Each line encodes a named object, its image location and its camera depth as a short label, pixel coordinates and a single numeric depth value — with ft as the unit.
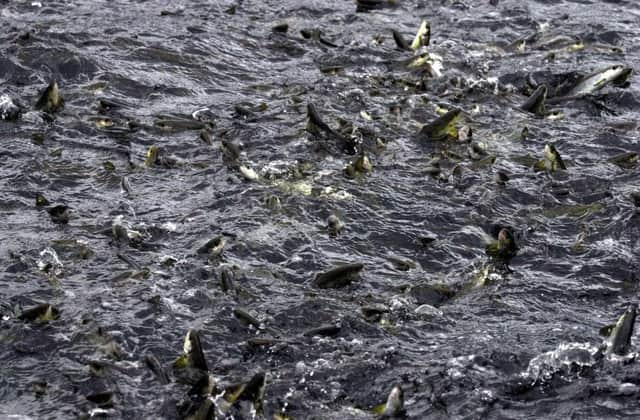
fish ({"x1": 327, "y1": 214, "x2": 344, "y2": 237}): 65.57
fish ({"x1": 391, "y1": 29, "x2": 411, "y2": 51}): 92.84
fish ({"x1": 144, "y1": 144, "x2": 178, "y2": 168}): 72.69
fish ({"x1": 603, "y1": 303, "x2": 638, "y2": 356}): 53.93
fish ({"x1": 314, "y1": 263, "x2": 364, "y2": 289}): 59.72
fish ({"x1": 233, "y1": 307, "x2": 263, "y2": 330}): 55.62
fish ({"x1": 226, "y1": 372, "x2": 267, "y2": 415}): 49.78
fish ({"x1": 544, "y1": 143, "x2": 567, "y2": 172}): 73.05
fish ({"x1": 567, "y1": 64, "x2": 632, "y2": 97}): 84.69
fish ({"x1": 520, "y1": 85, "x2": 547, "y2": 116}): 81.76
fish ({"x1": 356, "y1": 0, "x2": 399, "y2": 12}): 102.63
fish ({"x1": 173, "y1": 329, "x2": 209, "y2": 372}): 51.75
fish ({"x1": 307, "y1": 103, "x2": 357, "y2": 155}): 74.90
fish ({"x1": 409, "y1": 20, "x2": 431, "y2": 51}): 93.04
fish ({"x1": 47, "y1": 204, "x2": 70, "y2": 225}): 65.21
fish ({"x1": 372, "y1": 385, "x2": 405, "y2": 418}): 49.56
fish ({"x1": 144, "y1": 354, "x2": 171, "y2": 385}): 51.08
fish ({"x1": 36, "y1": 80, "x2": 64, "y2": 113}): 78.64
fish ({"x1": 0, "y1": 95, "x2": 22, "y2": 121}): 76.95
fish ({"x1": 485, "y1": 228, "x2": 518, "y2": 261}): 63.62
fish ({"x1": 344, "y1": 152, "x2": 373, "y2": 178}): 71.92
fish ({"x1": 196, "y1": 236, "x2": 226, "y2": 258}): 62.23
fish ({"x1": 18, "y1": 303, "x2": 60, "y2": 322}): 55.31
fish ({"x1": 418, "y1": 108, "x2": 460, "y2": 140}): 76.84
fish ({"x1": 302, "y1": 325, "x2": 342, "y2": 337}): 55.21
